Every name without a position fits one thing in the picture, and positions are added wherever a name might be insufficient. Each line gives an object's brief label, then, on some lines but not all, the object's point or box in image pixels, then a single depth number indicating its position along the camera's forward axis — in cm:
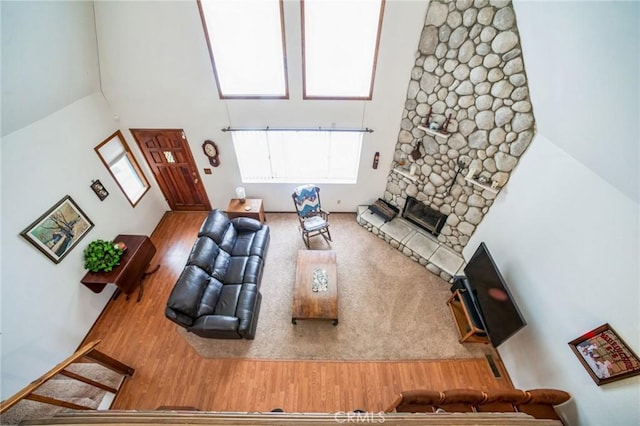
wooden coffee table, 370
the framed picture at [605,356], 194
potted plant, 374
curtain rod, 439
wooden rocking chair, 492
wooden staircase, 235
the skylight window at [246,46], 334
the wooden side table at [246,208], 512
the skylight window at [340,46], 331
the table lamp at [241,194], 510
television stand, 340
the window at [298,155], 464
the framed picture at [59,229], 312
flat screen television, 279
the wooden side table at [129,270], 374
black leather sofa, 337
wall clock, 466
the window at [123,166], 431
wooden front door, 466
